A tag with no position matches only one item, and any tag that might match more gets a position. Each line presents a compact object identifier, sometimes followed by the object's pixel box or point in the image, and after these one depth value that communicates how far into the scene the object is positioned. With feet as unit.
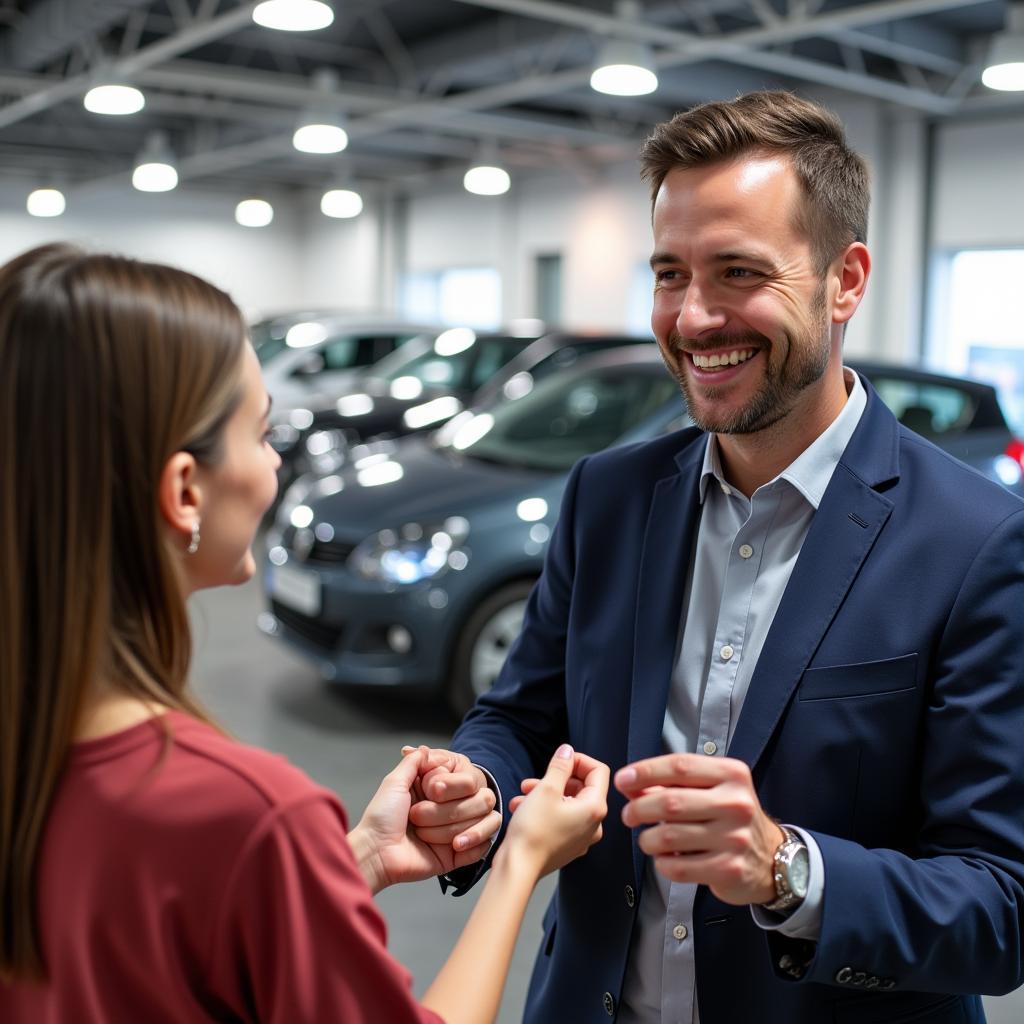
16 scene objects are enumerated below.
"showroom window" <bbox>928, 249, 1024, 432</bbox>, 37.35
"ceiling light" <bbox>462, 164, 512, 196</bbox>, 40.06
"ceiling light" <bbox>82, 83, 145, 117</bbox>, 28.71
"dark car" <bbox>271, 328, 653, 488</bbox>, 24.03
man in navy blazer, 4.31
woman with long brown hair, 2.96
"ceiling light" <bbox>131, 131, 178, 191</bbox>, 42.68
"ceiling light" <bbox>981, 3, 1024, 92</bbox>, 23.47
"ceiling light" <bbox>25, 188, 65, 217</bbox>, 53.01
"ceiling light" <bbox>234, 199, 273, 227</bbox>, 54.90
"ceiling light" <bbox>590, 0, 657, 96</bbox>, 24.66
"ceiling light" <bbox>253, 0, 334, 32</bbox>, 19.40
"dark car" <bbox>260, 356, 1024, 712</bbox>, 15.25
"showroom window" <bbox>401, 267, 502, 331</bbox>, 61.36
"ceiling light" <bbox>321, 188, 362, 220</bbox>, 46.98
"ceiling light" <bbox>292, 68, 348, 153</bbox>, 32.76
